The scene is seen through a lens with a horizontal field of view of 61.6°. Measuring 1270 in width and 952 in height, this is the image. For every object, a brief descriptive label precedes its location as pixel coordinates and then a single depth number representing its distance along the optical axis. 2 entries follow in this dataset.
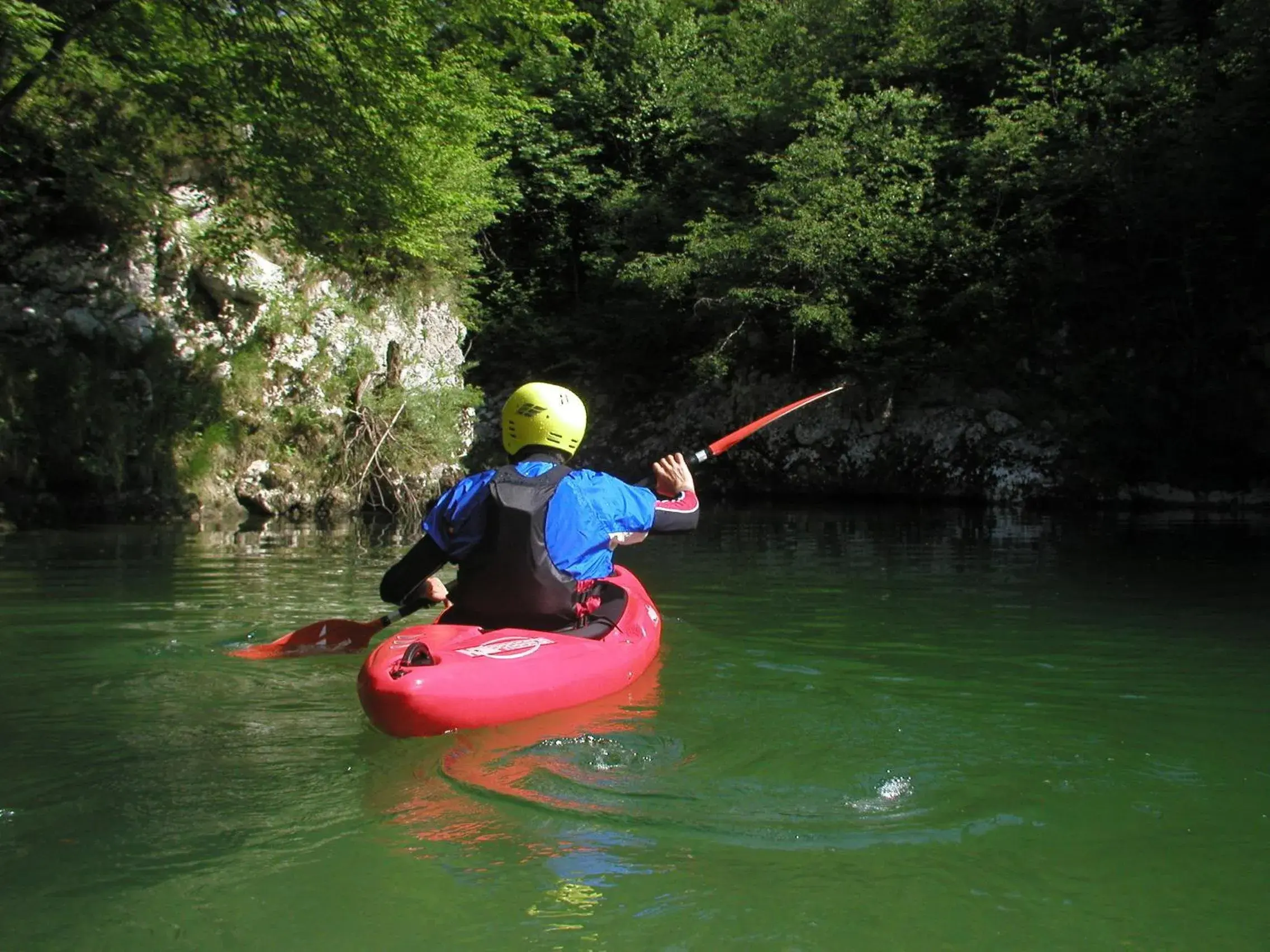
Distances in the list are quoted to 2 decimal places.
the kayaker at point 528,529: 4.00
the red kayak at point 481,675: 3.64
